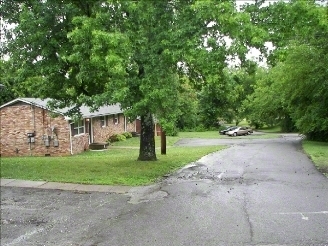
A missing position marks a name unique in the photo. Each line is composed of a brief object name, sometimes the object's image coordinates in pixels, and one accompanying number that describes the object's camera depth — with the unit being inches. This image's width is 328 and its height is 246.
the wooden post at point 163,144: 791.9
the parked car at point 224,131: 1898.9
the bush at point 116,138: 1322.6
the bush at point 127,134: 1437.4
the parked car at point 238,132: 1833.2
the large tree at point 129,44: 406.0
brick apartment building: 988.6
